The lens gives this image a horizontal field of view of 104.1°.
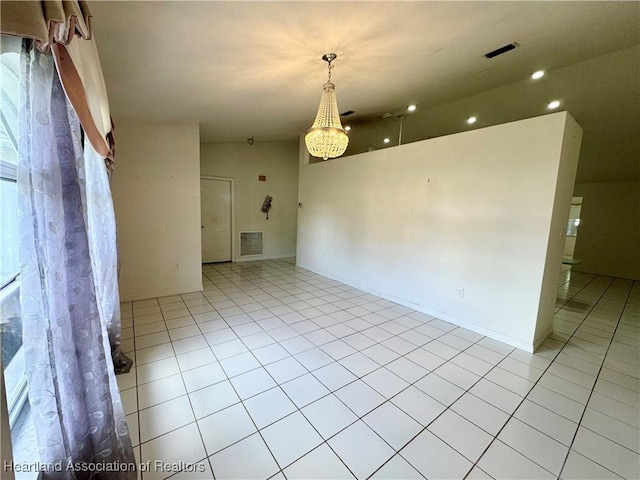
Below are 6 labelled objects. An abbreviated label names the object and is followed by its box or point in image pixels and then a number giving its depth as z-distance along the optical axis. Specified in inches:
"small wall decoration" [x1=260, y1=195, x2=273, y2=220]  258.8
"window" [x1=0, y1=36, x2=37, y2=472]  40.1
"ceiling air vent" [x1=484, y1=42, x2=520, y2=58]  88.7
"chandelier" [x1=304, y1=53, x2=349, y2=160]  91.1
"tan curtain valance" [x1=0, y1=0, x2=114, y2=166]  27.0
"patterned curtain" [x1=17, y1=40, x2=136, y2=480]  36.7
